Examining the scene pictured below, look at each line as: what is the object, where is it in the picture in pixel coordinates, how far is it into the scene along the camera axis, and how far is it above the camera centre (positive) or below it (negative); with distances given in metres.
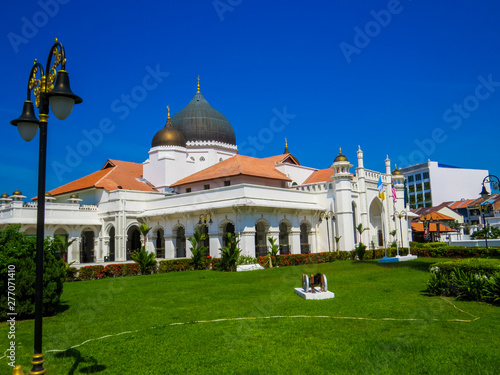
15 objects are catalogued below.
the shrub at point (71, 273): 20.35 -1.57
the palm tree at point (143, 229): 26.45 +0.52
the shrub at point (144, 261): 22.94 -1.24
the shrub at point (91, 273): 20.91 -1.64
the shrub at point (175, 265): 23.83 -1.61
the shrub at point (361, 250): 26.92 -1.31
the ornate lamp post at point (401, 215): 36.34 +1.11
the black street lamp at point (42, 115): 5.24 +1.77
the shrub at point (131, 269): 22.46 -1.64
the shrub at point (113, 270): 21.79 -1.60
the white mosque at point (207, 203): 29.02 +2.43
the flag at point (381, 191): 27.04 +2.45
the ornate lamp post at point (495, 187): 22.66 +2.02
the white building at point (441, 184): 82.12 +8.45
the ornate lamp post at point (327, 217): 31.23 +1.08
